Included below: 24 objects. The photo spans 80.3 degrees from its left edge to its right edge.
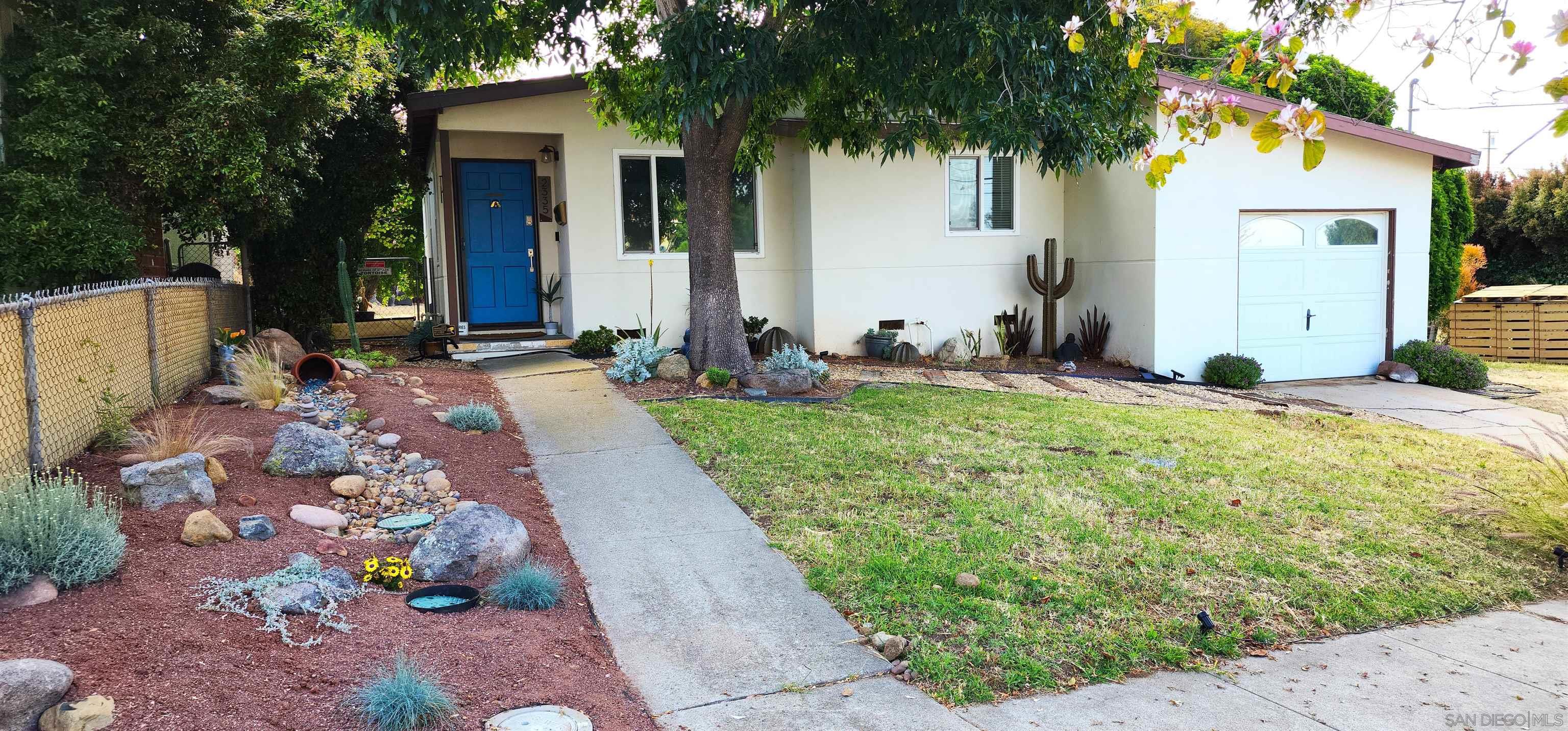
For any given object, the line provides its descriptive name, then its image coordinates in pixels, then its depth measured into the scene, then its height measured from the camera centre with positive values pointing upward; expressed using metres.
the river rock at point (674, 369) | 10.05 -0.93
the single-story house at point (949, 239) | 12.45 +0.53
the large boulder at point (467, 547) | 4.39 -1.25
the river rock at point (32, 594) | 3.34 -1.07
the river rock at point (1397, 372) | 13.09 -1.52
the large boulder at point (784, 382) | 9.71 -1.07
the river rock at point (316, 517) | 4.82 -1.18
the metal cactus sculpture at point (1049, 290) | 13.74 -0.24
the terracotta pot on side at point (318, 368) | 8.48 -0.70
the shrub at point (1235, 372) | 12.28 -1.36
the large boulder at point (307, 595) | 3.69 -1.23
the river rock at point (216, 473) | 4.98 -0.96
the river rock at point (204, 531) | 4.19 -1.07
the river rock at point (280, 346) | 8.94 -0.52
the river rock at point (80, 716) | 2.70 -1.22
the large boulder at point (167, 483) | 4.52 -0.92
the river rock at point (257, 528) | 4.41 -1.12
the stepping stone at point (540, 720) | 3.12 -1.47
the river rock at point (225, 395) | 7.24 -0.78
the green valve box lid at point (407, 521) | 5.04 -1.27
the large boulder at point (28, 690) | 2.68 -1.15
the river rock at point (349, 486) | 5.39 -1.13
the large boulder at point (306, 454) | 5.47 -0.97
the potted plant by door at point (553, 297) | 13.18 -0.15
